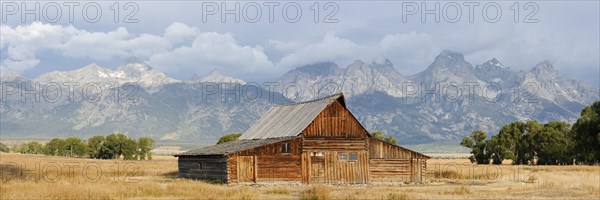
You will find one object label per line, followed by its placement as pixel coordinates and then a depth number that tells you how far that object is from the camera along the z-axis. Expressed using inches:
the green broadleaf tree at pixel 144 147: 5123.0
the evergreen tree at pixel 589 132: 3095.5
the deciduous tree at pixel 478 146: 4303.6
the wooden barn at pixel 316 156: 1983.3
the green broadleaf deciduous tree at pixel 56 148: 5679.1
